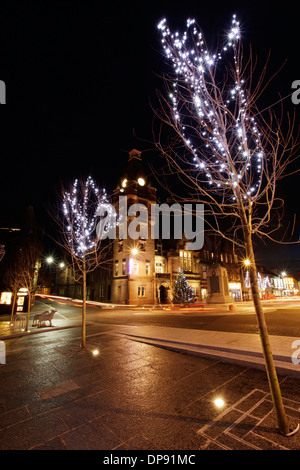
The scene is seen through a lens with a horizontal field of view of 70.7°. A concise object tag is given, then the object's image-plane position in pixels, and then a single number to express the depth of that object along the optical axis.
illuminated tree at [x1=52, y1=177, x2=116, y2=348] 9.09
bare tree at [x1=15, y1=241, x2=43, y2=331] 23.89
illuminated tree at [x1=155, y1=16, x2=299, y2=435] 3.24
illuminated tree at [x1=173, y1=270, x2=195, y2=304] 31.69
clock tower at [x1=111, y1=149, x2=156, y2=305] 34.73
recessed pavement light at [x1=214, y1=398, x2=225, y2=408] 3.83
